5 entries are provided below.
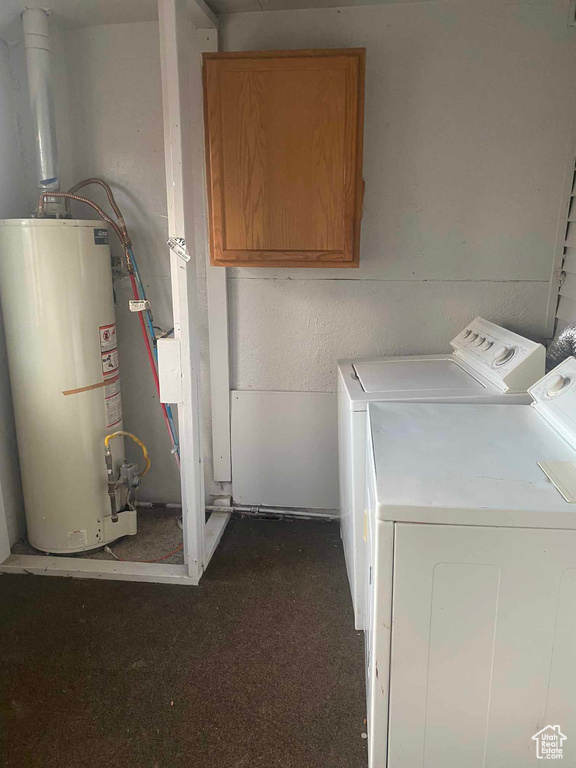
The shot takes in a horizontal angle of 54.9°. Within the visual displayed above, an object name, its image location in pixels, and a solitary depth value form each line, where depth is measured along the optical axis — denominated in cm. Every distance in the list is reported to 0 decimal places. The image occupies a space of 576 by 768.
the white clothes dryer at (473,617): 103
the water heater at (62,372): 213
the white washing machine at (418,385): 180
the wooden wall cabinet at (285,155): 198
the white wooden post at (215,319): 234
